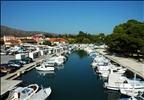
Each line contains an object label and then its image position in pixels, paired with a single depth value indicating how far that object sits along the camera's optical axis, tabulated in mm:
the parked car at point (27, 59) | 22583
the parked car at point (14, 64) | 18548
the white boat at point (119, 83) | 12479
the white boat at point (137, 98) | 10180
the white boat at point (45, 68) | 19686
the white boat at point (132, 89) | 11985
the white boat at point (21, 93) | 10298
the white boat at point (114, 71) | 17022
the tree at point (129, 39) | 24294
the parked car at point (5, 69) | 16583
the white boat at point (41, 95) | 10663
